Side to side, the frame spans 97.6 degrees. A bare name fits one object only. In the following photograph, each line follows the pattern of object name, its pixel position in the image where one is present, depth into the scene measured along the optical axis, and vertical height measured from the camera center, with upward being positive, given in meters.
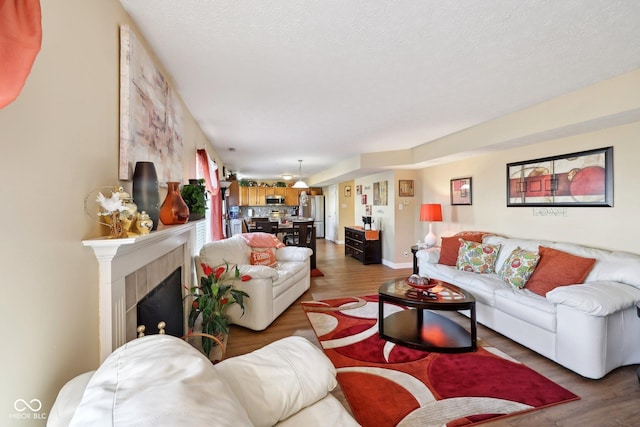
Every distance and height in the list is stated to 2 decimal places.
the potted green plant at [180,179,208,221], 2.33 +0.10
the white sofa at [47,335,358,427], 0.64 -0.51
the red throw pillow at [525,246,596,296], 2.65 -0.60
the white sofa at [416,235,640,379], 2.12 -0.90
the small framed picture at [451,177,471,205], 4.60 +0.32
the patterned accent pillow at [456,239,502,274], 3.54 -0.61
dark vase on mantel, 1.42 +0.11
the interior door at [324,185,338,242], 9.78 -0.11
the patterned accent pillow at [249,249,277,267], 3.90 -0.68
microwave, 10.43 +0.38
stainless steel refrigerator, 10.60 -0.07
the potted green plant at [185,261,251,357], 2.37 -0.83
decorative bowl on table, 2.93 -0.79
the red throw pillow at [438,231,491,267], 3.95 -0.51
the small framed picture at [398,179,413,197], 5.86 +0.48
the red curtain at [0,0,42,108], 0.62 +0.39
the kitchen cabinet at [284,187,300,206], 10.70 +0.54
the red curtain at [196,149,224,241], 3.52 +0.27
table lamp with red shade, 4.90 -0.09
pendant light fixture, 7.16 +0.64
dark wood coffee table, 2.59 -1.27
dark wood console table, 6.27 -0.87
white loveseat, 3.06 -0.86
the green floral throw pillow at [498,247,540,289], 2.96 -0.62
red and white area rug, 1.85 -1.33
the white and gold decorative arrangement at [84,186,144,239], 1.15 +0.00
